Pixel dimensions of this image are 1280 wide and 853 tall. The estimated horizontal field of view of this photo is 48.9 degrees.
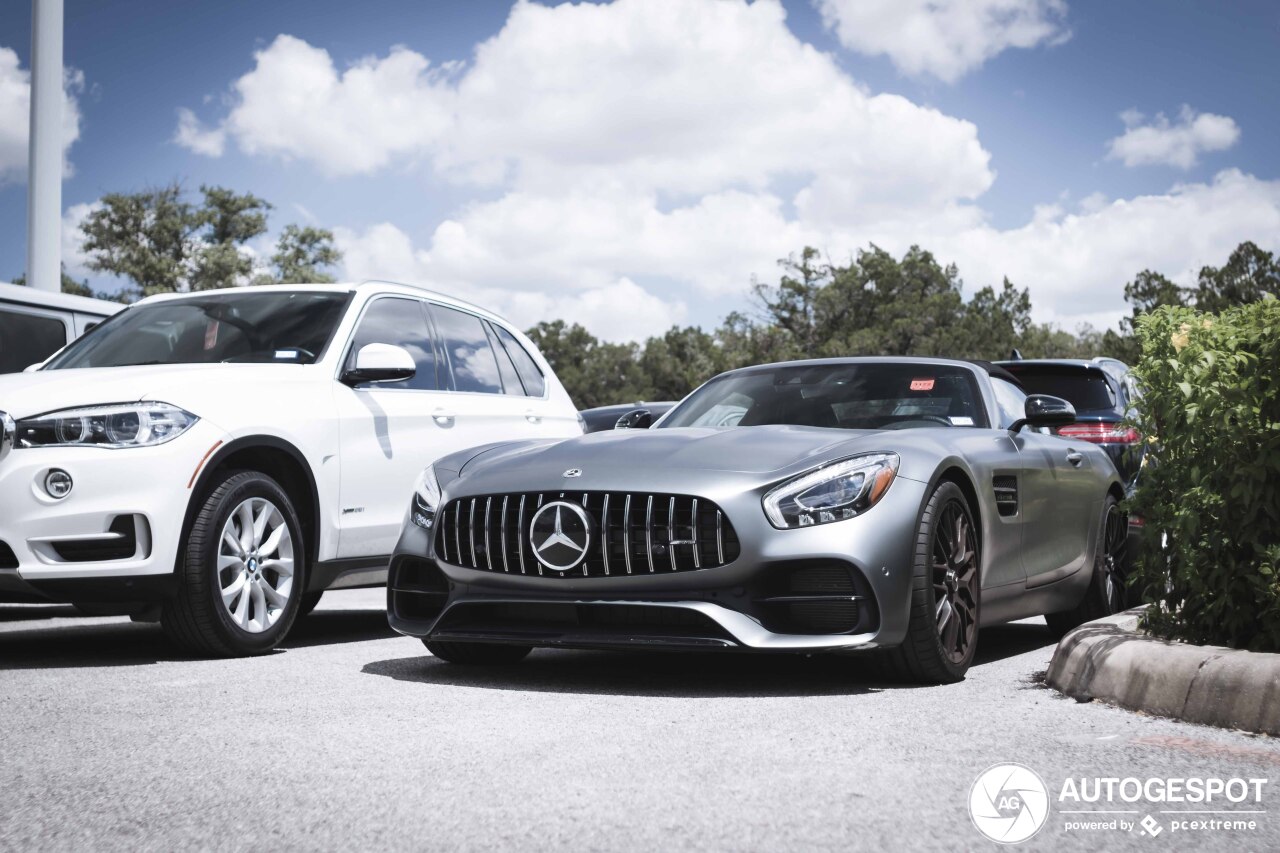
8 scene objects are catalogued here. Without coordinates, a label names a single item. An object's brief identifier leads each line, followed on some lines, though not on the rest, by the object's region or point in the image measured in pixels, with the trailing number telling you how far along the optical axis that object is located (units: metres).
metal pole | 17.86
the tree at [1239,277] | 55.50
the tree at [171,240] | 56.88
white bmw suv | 5.89
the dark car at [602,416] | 17.23
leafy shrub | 4.75
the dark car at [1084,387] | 9.69
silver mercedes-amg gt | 4.92
